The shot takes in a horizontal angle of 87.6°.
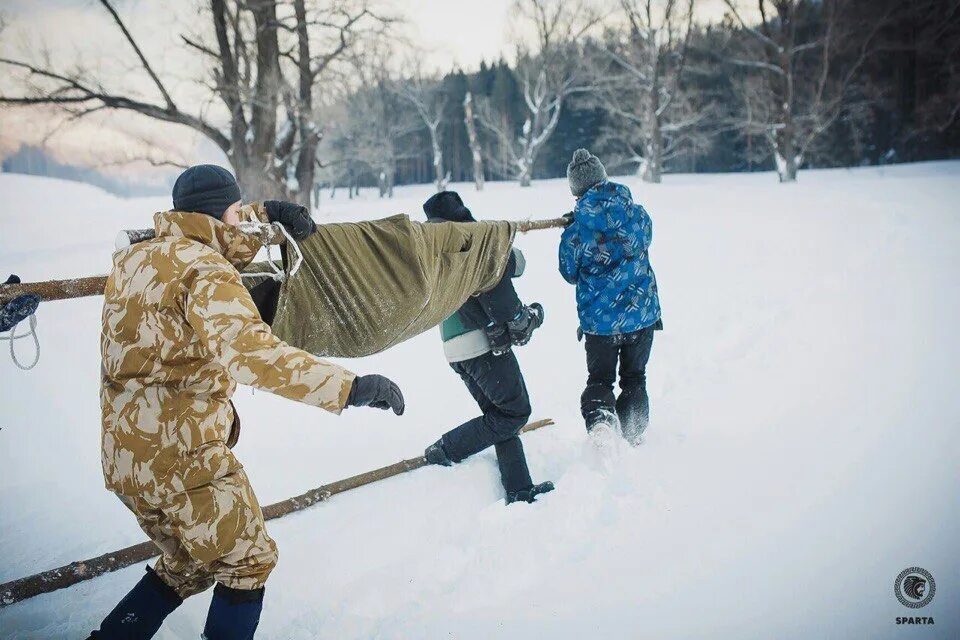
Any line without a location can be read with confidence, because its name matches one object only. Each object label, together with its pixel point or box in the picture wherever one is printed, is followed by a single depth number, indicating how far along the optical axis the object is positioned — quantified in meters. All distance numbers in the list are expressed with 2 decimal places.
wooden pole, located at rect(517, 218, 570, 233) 3.39
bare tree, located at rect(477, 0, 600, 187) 21.05
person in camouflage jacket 1.47
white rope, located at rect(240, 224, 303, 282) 1.98
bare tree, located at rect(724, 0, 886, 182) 16.64
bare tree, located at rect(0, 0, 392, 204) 9.46
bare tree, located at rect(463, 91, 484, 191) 23.41
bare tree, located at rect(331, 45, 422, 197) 34.37
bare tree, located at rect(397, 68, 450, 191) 28.56
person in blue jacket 3.16
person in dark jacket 2.93
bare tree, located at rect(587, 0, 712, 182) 18.02
